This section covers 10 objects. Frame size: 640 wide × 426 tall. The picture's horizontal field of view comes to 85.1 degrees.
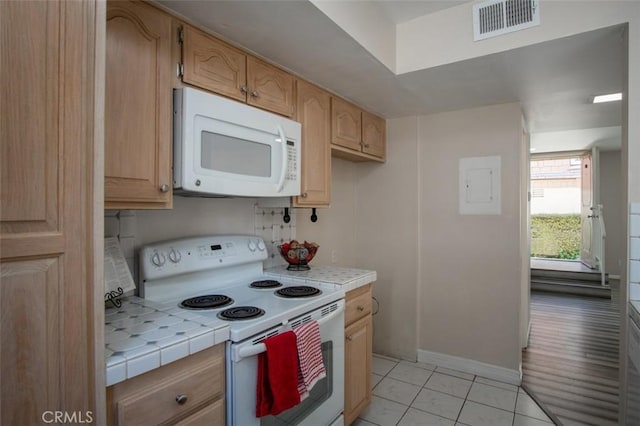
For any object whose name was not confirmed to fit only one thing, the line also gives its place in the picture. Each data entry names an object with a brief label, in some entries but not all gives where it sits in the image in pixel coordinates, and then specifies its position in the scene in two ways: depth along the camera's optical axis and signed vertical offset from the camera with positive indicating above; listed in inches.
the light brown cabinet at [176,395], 37.5 -21.7
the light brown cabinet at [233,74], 58.0 +26.0
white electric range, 49.8 -16.3
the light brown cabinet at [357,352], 77.4 -32.8
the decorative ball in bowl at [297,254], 88.1 -10.7
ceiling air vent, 67.8 +39.3
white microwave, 55.5 +11.5
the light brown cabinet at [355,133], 95.6 +24.0
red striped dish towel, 55.9 -24.1
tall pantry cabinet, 27.8 +0.0
